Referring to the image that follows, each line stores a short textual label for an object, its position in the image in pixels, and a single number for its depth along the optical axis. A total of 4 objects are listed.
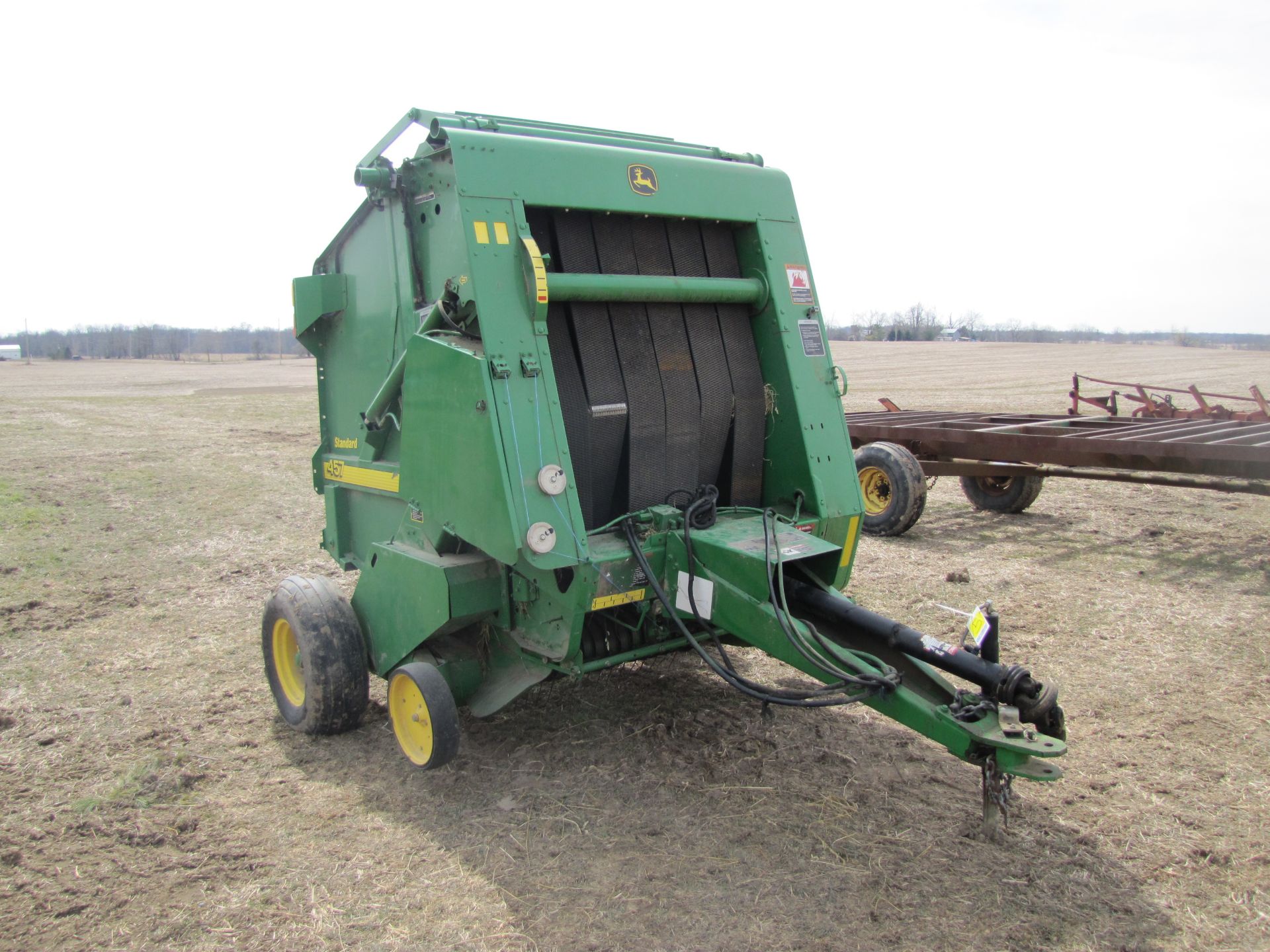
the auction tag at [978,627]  3.07
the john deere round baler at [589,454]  3.48
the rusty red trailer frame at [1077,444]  6.86
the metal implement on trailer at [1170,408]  9.44
